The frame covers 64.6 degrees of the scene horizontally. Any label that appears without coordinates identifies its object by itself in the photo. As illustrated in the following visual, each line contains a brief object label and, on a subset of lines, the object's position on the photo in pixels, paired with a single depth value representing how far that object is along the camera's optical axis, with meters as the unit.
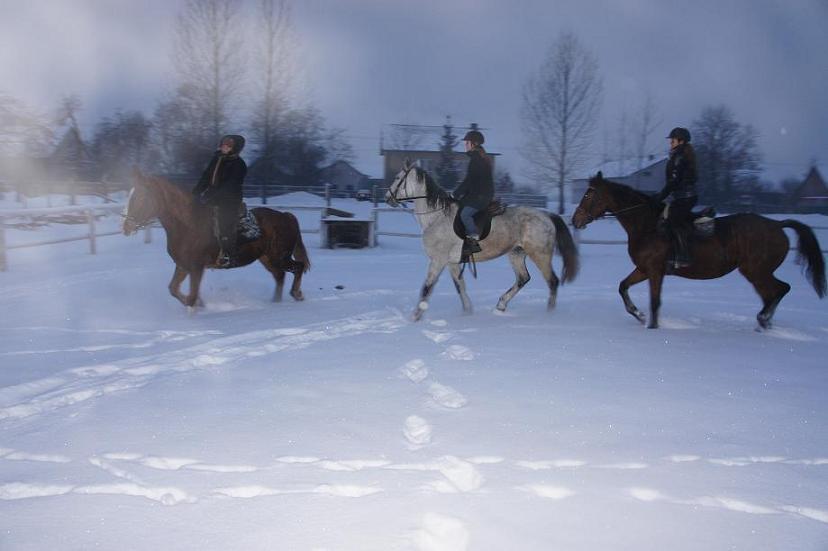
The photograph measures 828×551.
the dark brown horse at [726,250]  7.99
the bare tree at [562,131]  33.09
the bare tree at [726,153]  43.84
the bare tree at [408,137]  52.34
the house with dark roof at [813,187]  56.66
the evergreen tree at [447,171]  39.59
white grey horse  8.49
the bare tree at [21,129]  25.73
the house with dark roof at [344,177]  54.09
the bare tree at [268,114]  31.58
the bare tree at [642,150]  55.44
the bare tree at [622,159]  58.12
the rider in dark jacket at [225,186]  8.42
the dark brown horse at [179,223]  8.07
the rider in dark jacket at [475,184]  8.20
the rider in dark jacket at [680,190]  7.75
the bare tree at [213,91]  29.83
